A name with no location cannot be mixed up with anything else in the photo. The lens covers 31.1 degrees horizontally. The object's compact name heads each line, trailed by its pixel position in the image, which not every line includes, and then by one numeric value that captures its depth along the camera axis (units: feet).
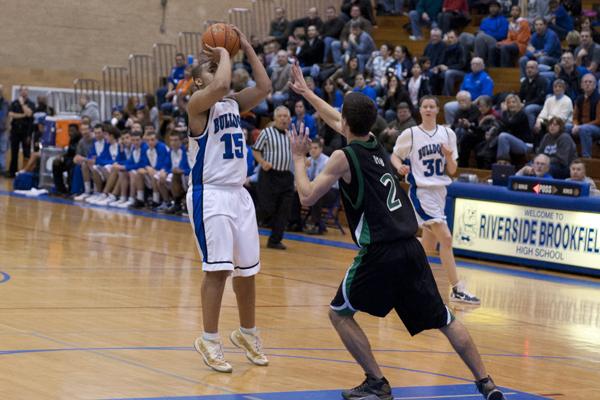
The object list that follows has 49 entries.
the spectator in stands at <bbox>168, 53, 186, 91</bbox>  83.05
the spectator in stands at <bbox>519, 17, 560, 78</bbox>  62.44
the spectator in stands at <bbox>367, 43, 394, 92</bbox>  67.51
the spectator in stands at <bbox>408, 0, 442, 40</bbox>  77.66
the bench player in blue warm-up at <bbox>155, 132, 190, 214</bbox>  64.34
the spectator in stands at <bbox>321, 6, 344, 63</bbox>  76.28
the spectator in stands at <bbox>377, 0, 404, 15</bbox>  84.35
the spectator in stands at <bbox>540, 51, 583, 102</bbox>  56.95
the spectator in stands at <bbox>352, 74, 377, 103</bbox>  63.98
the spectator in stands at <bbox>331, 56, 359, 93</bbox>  66.80
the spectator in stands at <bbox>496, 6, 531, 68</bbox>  66.80
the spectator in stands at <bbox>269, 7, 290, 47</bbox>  84.23
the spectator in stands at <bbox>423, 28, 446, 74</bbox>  67.87
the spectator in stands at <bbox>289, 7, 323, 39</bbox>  79.78
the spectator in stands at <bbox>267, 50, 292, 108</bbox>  71.31
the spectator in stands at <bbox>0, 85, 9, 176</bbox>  87.56
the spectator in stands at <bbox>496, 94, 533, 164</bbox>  54.95
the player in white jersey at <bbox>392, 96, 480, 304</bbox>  36.27
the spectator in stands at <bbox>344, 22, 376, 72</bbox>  72.43
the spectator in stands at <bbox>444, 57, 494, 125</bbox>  61.75
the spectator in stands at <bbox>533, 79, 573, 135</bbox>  54.54
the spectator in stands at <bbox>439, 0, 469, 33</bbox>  74.13
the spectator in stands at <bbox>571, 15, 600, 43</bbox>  60.03
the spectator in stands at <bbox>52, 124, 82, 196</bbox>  74.49
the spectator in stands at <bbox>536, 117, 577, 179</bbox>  50.98
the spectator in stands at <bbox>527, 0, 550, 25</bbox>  68.90
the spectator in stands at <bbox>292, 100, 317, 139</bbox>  61.98
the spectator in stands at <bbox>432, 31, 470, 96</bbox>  66.03
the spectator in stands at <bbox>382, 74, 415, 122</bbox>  62.39
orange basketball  23.43
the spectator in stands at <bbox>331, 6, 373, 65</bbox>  74.74
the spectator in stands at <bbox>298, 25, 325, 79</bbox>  75.92
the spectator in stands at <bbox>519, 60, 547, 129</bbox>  57.16
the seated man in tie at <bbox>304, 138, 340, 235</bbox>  57.21
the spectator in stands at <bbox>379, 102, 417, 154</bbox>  57.36
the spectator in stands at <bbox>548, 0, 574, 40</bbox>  66.44
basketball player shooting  22.38
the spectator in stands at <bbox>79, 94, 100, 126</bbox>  81.82
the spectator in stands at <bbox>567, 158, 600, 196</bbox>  47.78
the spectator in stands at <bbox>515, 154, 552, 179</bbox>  48.57
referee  50.11
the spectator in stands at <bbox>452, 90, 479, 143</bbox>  57.98
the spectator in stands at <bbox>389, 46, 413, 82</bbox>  66.59
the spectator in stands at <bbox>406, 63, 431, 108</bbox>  63.98
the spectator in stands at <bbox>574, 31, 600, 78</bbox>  58.59
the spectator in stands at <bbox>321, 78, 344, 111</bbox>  65.92
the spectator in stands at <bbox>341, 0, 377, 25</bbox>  80.53
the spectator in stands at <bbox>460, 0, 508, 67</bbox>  67.15
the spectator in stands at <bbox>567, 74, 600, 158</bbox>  54.19
